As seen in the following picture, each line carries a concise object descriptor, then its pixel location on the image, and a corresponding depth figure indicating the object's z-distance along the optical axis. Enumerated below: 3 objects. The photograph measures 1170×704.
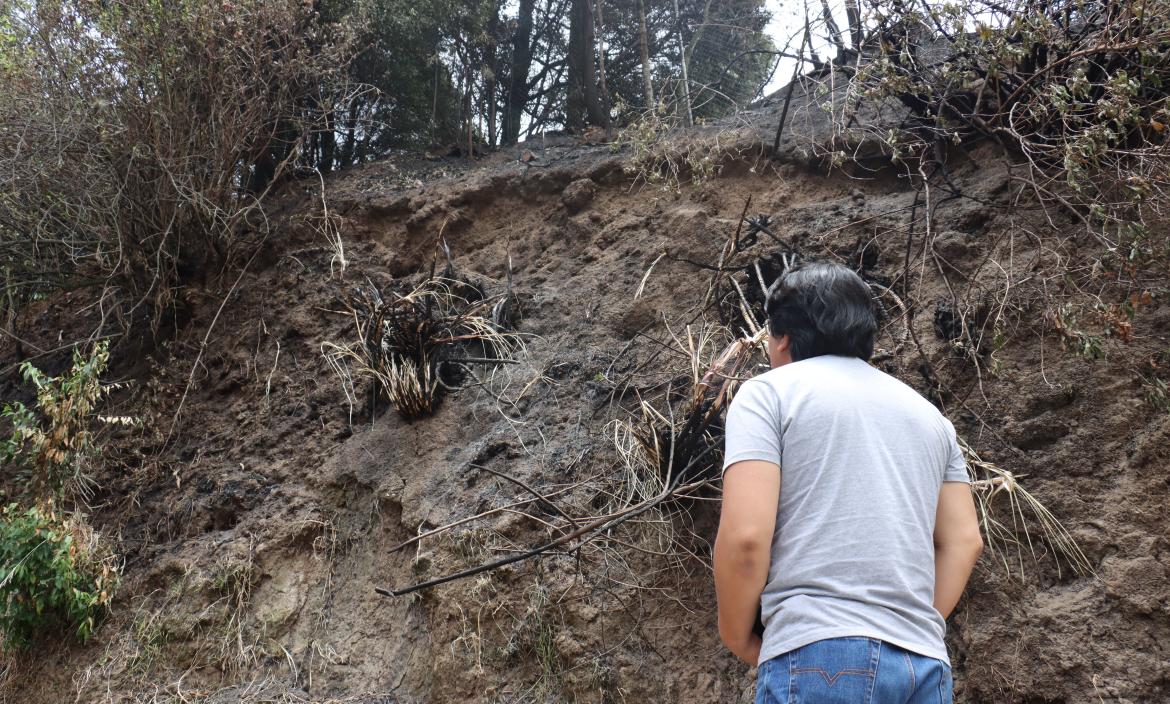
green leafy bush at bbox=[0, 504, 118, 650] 4.48
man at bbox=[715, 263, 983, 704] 1.86
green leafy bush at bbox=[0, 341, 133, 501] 4.75
